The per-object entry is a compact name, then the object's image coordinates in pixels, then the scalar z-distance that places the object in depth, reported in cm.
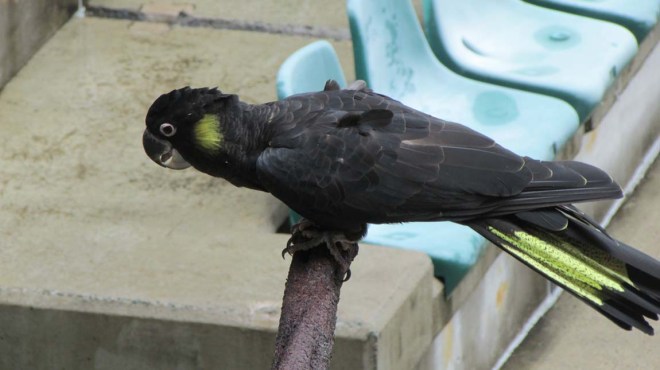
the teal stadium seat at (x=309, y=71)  867
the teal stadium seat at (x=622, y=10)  1207
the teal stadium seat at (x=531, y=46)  1103
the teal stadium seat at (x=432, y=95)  963
